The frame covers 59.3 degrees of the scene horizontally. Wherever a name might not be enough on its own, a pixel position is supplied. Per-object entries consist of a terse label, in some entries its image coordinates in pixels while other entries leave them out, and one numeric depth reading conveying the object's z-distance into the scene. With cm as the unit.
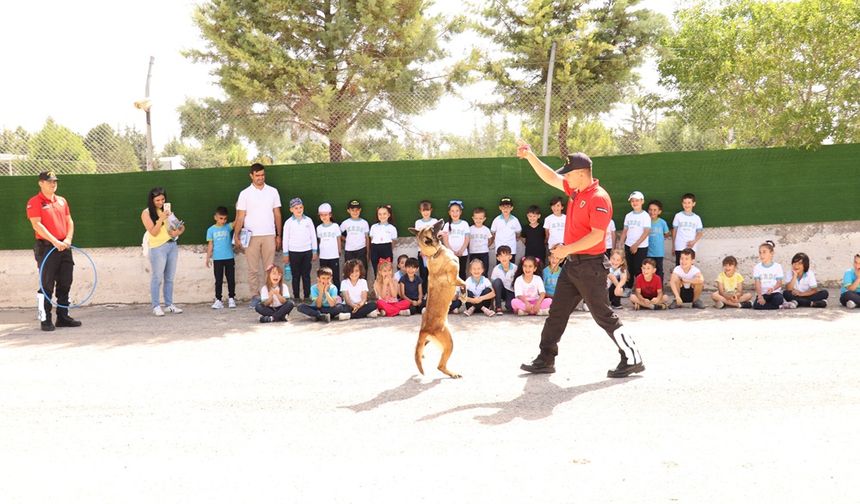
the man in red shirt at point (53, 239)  986
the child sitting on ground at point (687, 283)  1065
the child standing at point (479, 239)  1116
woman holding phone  1085
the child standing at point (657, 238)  1130
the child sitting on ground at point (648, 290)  1043
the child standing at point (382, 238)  1131
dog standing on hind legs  643
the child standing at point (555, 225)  1102
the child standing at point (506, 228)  1120
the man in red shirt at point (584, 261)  636
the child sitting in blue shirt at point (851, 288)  1015
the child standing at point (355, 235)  1132
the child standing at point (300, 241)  1109
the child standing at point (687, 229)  1133
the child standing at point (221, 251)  1135
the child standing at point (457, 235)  1104
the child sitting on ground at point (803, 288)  1023
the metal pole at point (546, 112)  1164
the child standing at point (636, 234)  1111
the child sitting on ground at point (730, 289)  1044
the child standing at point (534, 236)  1119
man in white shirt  1127
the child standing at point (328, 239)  1118
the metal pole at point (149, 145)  1165
